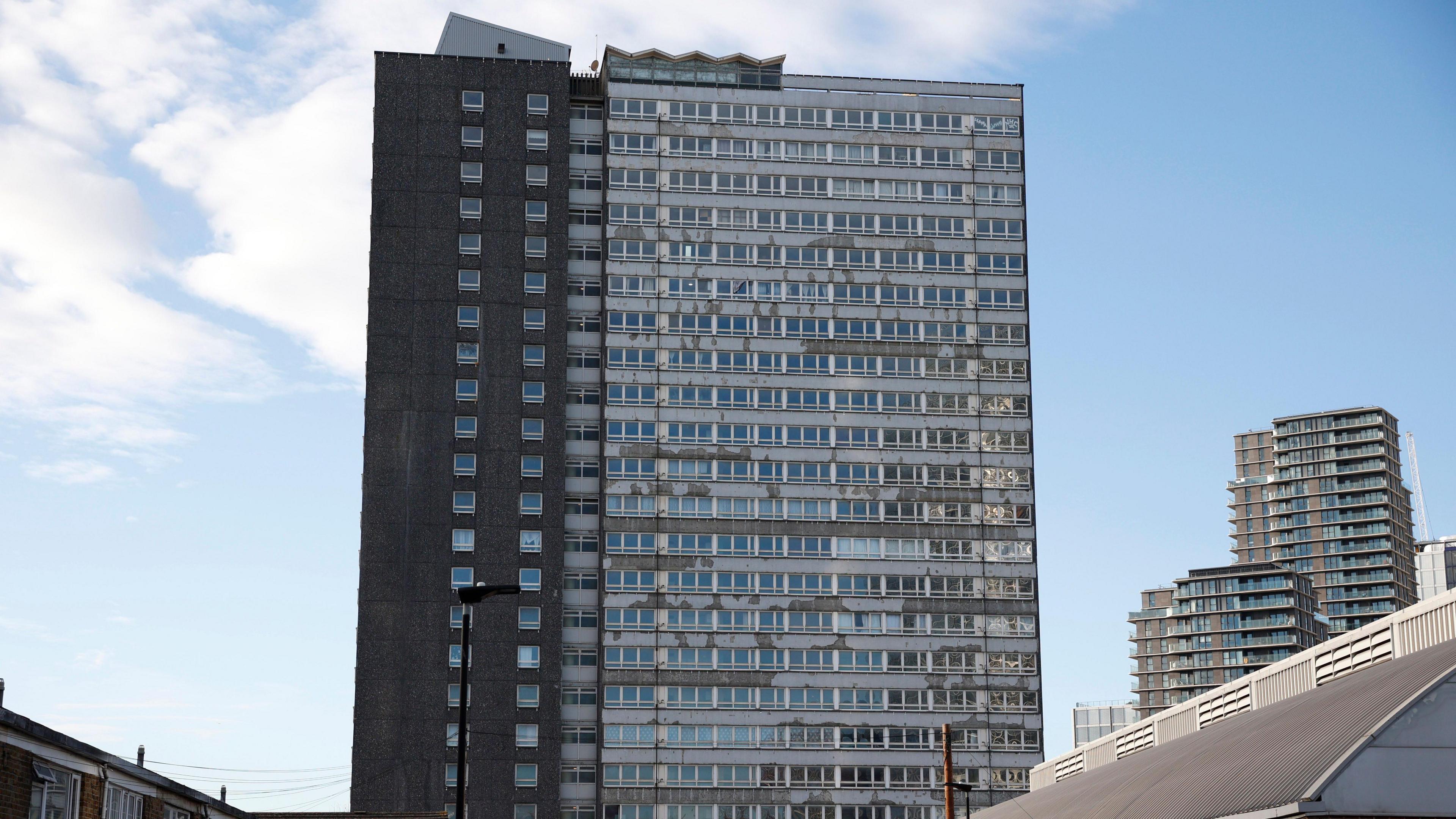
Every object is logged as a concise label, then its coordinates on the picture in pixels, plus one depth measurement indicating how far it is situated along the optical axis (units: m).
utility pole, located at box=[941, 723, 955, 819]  59.19
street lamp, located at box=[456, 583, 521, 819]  40.50
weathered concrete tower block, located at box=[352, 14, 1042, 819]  116.38
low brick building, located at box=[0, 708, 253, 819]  39.72
